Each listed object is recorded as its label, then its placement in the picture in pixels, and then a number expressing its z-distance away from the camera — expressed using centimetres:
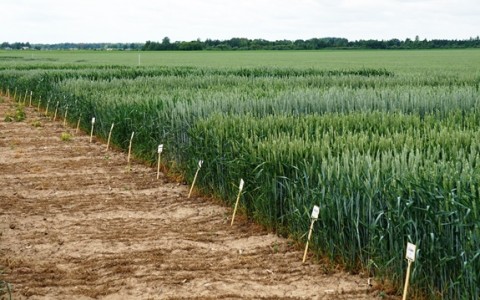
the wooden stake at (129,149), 1213
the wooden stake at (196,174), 891
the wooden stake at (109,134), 1341
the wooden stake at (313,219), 607
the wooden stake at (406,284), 483
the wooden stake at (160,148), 1021
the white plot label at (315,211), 606
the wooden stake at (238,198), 751
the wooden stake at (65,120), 1842
